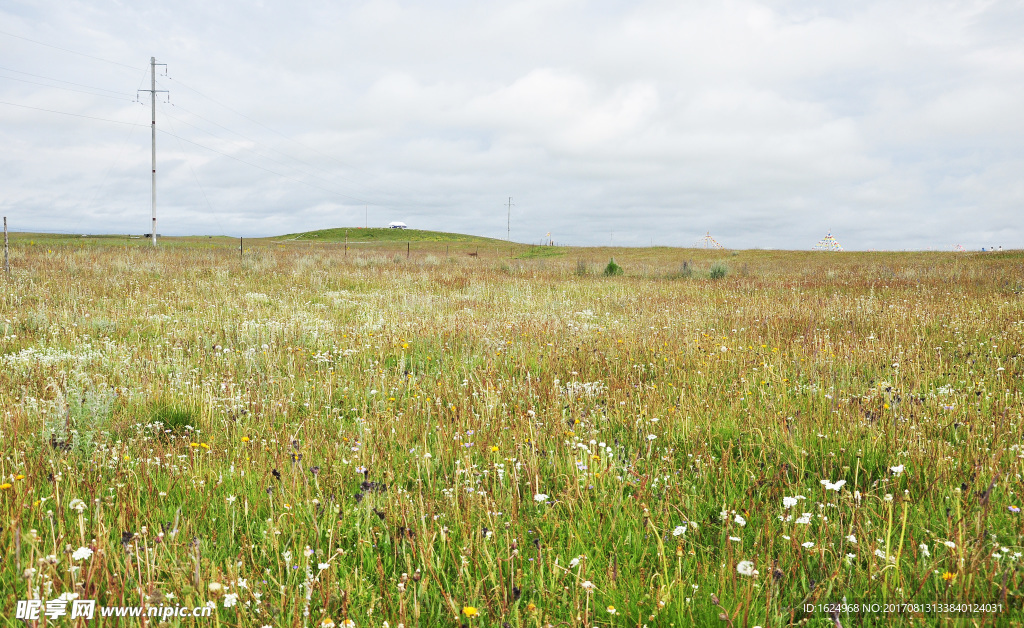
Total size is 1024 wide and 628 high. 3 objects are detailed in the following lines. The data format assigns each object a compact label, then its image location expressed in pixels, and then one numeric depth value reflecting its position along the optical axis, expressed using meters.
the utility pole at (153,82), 44.34
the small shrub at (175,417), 4.42
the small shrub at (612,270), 23.57
